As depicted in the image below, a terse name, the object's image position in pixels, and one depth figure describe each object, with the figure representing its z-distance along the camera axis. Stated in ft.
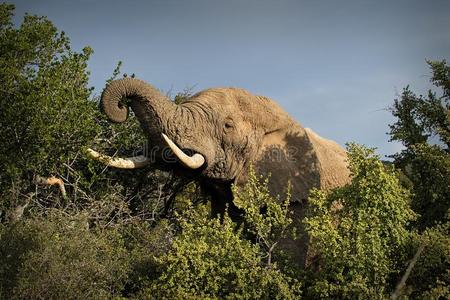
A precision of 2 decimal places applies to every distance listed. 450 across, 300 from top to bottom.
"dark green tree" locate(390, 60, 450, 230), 56.08
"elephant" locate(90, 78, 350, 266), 54.39
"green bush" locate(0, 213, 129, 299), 45.96
